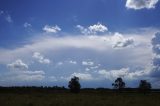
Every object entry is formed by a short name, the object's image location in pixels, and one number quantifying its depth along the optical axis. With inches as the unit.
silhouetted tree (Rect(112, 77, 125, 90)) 2628.0
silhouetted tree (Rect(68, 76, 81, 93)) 1892.0
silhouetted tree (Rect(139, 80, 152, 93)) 2098.0
